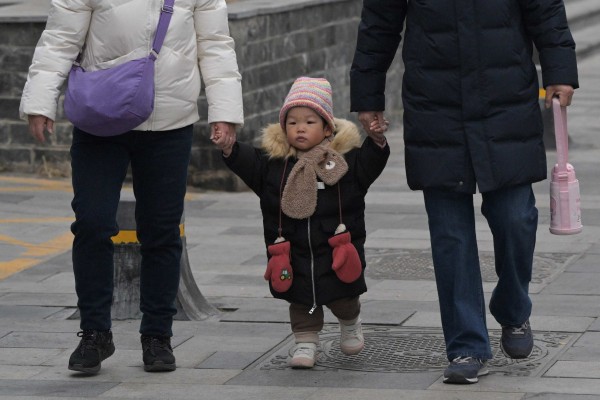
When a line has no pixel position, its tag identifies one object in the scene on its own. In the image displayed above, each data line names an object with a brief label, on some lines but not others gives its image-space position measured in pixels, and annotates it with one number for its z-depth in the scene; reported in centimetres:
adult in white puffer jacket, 1189
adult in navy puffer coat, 1151
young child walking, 1227
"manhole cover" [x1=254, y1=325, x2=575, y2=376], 1223
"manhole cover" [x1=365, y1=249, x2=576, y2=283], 1627
